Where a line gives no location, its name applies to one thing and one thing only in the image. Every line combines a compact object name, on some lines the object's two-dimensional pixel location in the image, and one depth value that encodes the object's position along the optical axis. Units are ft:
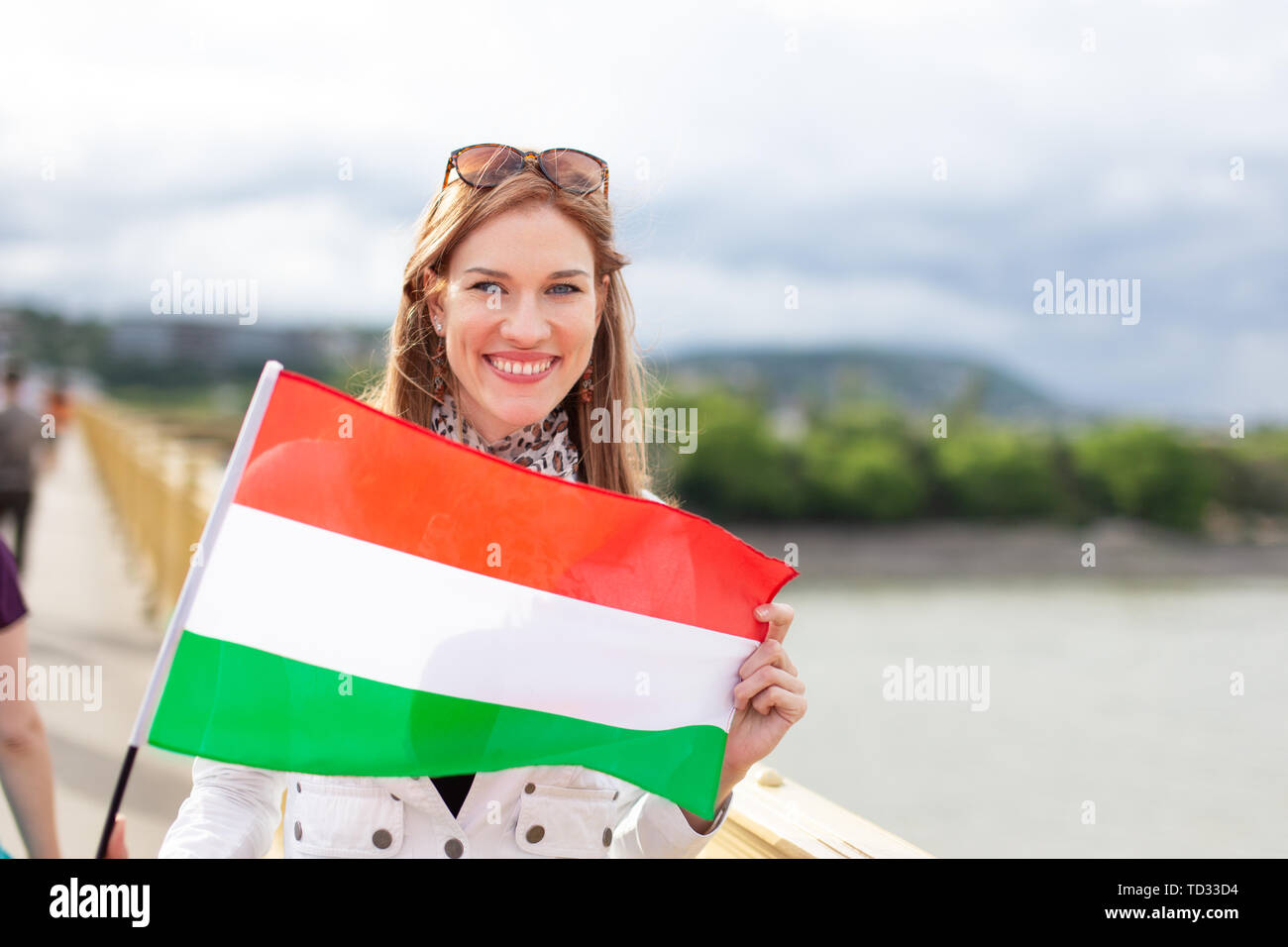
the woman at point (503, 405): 6.26
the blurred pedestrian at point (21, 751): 6.15
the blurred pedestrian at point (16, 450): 30.68
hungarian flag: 5.89
